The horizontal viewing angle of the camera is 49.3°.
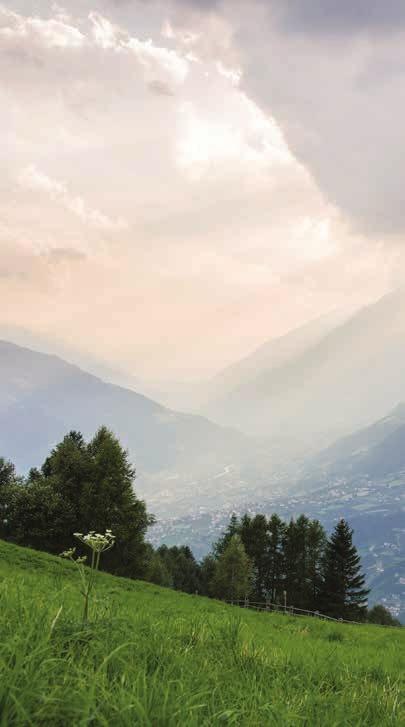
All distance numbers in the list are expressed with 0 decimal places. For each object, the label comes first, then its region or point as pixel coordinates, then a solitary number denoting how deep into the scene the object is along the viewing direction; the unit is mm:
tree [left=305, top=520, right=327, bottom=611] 75812
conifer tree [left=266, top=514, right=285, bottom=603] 78000
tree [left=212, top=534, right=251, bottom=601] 68312
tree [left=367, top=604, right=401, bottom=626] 112612
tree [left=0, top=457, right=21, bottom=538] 48375
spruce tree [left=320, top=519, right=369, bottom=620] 73250
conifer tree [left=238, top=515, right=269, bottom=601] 78500
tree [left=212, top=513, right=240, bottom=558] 78812
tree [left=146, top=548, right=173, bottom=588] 77831
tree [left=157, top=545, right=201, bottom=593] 109812
